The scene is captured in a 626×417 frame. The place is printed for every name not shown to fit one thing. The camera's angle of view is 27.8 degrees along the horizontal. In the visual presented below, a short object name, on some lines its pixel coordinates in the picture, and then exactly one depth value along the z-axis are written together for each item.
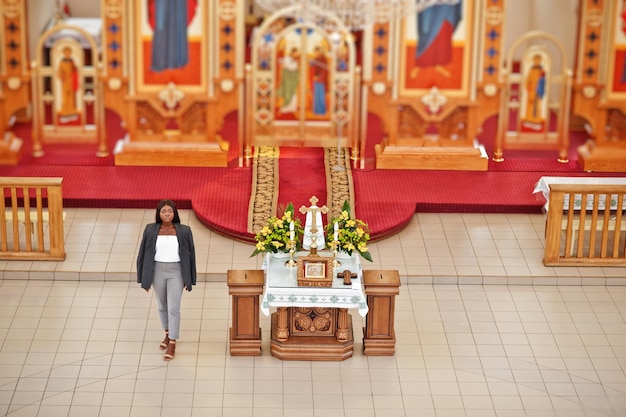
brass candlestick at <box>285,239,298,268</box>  12.36
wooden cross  12.12
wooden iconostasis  17.09
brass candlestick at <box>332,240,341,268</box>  12.34
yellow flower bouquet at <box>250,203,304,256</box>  12.39
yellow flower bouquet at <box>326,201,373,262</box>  12.37
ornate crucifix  12.20
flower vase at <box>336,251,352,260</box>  12.56
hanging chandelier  16.98
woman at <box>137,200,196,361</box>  11.98
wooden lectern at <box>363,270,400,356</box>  12.27
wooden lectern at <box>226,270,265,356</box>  12.21
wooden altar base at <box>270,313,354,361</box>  12.41
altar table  12.16
